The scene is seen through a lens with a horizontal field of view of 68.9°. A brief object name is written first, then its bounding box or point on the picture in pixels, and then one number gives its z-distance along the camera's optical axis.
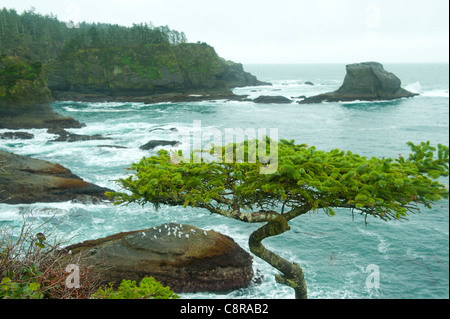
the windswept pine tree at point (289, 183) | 8.61
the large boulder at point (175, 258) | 14.23
